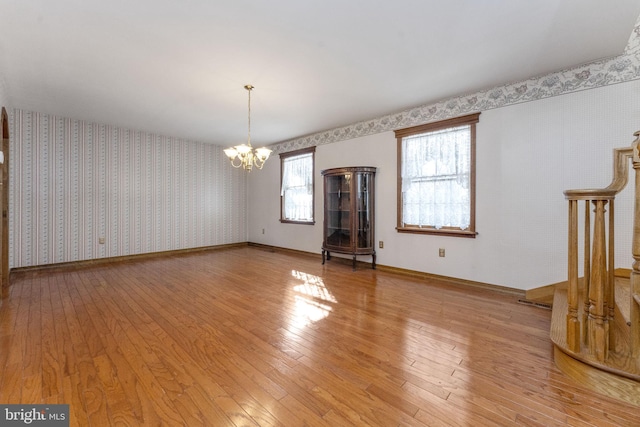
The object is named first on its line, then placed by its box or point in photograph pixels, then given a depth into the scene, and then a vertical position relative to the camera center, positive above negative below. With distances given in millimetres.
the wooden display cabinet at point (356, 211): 4441 +21
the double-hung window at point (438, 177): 3604 +495
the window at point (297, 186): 5625 +562
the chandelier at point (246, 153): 3364 +745
